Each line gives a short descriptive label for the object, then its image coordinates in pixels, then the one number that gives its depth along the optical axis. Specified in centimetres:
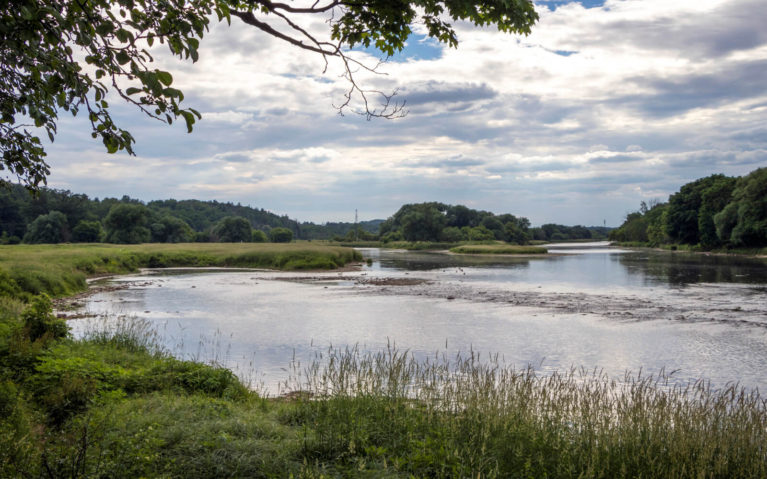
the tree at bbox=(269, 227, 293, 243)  14962
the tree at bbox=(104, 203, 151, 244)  10000
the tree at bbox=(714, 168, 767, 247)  7400
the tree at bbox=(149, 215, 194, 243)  11800
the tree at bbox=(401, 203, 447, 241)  15788
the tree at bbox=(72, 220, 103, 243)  10275
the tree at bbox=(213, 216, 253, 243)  13650
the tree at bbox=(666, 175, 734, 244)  9875
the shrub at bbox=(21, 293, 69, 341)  1071
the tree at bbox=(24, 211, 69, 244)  9356
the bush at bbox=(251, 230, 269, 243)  14219
